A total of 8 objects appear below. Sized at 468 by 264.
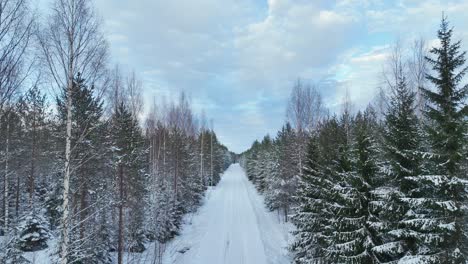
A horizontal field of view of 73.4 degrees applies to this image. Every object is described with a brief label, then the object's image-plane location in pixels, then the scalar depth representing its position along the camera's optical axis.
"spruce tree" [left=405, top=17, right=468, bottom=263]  9.41
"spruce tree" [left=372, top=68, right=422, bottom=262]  11.14
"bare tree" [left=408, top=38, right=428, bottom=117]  21.97
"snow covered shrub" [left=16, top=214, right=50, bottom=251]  19.62
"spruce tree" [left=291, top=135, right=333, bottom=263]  16.69
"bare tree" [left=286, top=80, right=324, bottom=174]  31.52
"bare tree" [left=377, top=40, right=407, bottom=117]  21.91
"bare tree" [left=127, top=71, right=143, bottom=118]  28.67
